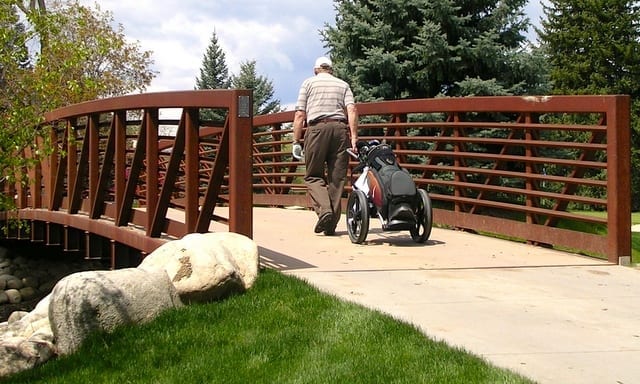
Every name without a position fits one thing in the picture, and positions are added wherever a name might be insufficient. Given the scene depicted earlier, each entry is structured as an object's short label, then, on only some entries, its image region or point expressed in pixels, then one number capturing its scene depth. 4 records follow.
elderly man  9.24
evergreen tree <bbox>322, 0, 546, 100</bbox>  15.58
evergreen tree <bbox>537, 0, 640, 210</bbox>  44.62
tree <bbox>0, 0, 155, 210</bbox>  8.45
